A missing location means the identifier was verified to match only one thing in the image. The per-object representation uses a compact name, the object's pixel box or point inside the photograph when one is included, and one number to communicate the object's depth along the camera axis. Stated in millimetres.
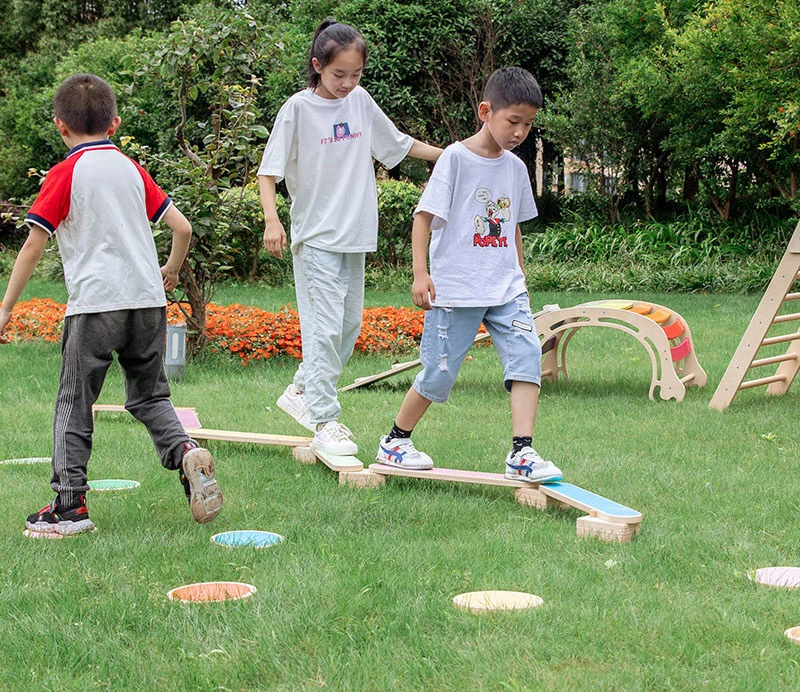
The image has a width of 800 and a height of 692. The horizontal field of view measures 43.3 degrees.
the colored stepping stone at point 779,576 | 2988
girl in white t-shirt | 4574
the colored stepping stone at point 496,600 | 2785
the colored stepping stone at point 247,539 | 3447
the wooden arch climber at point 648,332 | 6445
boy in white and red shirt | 3594
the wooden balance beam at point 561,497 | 3453
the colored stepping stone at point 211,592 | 2902
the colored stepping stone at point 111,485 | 4277
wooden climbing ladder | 5934
